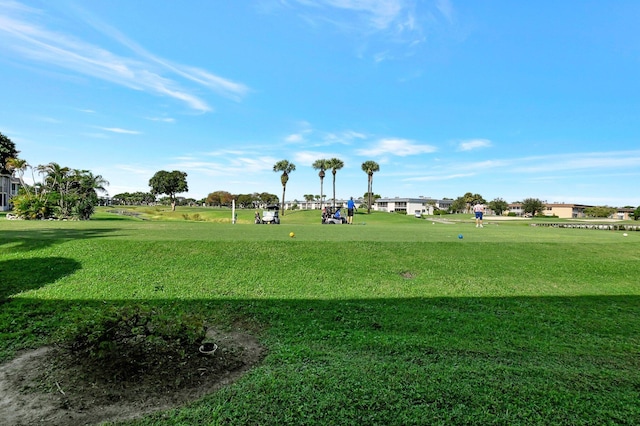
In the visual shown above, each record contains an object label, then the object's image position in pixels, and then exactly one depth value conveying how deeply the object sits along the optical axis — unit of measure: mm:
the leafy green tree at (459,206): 118750
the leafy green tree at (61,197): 28938
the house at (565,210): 118250
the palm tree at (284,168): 72694
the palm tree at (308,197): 171000
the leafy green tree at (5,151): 37400
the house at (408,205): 123438
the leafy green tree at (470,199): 113362
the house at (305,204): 166750
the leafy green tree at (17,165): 37469
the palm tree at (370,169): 78938
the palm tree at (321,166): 77812
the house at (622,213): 101188
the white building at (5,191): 57634
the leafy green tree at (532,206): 93375
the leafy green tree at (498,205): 102350
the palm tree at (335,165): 76625
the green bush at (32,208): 28703
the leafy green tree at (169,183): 91312
